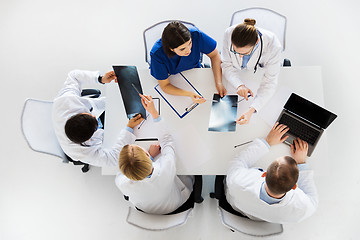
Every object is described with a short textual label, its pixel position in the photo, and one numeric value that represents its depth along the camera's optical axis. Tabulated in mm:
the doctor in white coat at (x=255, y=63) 1724
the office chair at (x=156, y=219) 1709
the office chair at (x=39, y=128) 1868
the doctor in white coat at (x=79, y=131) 1661
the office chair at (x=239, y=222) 1692
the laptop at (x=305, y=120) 1746
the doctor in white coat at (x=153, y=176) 1473
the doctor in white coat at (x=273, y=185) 1426
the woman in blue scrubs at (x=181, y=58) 1608
